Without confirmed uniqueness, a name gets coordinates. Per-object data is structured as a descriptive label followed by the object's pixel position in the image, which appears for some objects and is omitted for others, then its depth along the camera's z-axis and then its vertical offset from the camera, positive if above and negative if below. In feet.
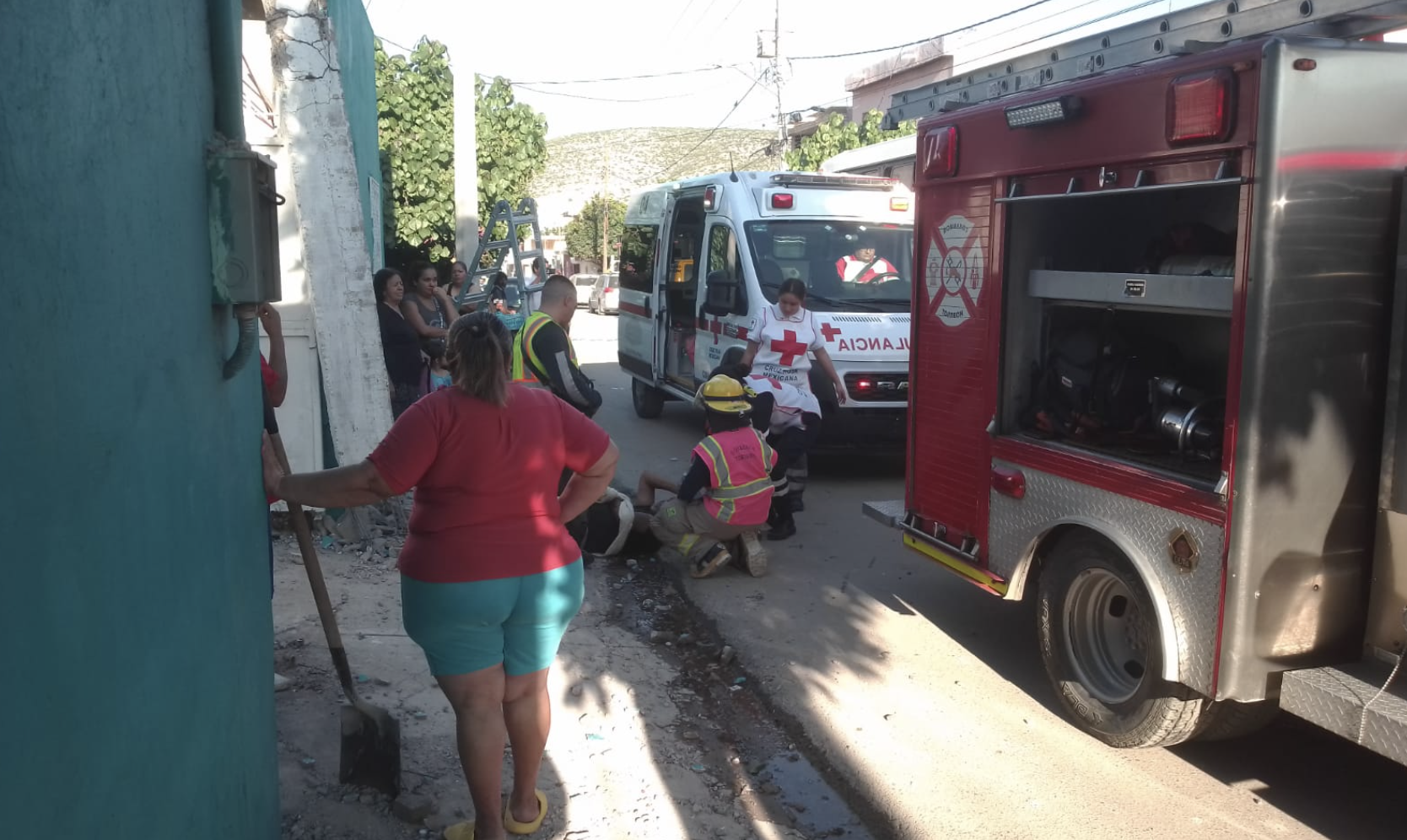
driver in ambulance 33.32 +0.33
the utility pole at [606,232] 203.92 +7.49
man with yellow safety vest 21.45 -1.43
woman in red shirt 10.89 -2.45
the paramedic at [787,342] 27.78 -1.52
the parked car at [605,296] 129.80 -2.26
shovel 12.91 -5.18
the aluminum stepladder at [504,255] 46.65 +0.92
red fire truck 12.30 -1.10
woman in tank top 34.01 -0.80
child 31.86 -2.93
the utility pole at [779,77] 117.91 +20.28
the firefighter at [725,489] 22.67 -4.10
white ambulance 30.94 +0.08
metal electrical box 9.12 +0.36
